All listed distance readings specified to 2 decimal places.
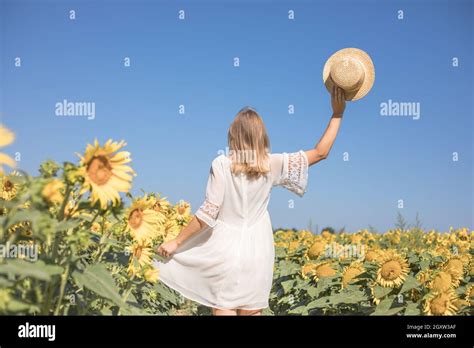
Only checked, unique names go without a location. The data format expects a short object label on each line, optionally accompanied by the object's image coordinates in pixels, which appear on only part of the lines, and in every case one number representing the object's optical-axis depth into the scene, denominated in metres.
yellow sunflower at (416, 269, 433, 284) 3.82
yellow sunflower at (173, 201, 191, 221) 5.44
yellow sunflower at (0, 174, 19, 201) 3.25
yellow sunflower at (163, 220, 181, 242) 4.60
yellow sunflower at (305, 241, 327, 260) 5.59
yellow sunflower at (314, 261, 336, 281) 4.84
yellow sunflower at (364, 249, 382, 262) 4.85
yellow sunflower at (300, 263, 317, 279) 5.06
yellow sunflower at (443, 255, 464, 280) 4.10
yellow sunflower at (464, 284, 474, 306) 3.94
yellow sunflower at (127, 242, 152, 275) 3.01
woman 3.75
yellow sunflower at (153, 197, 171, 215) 4.39
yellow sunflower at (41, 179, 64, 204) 2.29
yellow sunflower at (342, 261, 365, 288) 4.43
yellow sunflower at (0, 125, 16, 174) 2.23
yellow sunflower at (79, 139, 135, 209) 2.41
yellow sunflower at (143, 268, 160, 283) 2.95
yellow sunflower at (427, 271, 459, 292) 3.65
